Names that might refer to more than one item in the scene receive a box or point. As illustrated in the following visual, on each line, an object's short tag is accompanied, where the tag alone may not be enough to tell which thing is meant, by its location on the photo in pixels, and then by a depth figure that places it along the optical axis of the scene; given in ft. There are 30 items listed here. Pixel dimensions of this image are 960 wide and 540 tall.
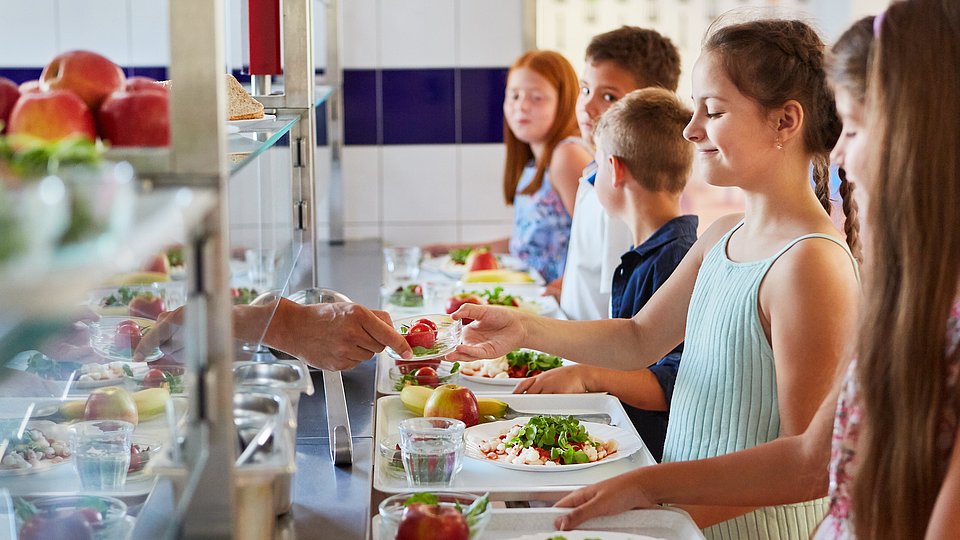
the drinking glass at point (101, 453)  3.63
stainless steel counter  4.41
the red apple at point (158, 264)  2.23
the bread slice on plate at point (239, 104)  4.30
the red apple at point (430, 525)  3.80
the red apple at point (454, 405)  5.87
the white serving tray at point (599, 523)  4.33
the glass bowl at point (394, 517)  3.98
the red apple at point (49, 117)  2.40
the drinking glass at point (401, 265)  10.66
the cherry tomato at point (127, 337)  2.91
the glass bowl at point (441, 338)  5.80
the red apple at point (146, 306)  2.60
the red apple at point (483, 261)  11.13
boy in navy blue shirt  7.35
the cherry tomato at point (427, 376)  6.63
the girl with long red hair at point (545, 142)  11.34
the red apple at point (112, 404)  3.31
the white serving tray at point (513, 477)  4.88
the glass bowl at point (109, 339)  2.79
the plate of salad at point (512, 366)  7.04
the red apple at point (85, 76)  2.64
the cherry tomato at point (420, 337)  5.83
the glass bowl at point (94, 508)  3.20
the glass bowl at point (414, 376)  6.61
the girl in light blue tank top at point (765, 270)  4.83
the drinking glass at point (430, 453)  4.84
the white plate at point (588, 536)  4.21
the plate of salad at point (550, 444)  5.23
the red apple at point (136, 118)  2.51
